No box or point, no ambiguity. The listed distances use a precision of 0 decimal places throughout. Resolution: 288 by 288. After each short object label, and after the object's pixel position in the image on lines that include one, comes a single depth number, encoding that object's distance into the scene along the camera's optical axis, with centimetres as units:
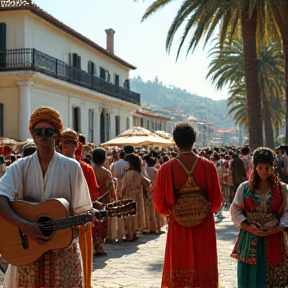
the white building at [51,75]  2483
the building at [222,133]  19008
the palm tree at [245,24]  1716
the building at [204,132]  11606
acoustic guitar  365
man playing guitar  378
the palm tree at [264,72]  3569
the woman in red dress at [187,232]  518
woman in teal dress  502
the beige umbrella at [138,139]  1956
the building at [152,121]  5113
